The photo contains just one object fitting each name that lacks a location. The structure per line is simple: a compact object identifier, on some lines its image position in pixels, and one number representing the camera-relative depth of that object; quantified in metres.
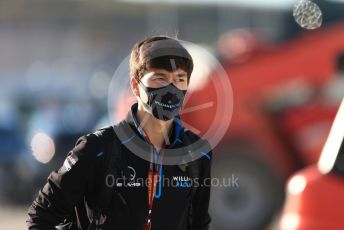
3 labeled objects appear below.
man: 6.87
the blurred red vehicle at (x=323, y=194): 10.30
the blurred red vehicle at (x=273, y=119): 21.66
